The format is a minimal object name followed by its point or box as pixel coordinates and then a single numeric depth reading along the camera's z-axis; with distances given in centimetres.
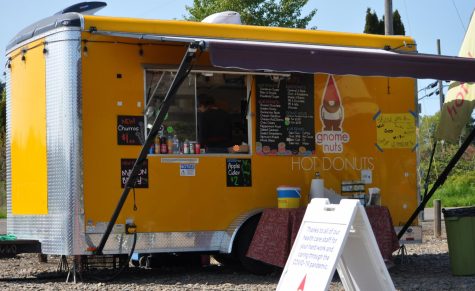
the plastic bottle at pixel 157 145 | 966
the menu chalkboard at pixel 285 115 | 1011
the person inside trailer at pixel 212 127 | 998
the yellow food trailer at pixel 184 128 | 919
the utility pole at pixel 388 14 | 1828
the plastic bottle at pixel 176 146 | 973
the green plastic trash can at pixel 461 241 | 982
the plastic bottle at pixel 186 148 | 976
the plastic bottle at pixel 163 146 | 967
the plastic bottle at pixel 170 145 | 972
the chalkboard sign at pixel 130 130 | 945
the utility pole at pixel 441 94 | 3001
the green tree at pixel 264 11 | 2422
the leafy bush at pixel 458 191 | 2869
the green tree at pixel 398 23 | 3372
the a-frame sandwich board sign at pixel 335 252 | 654
